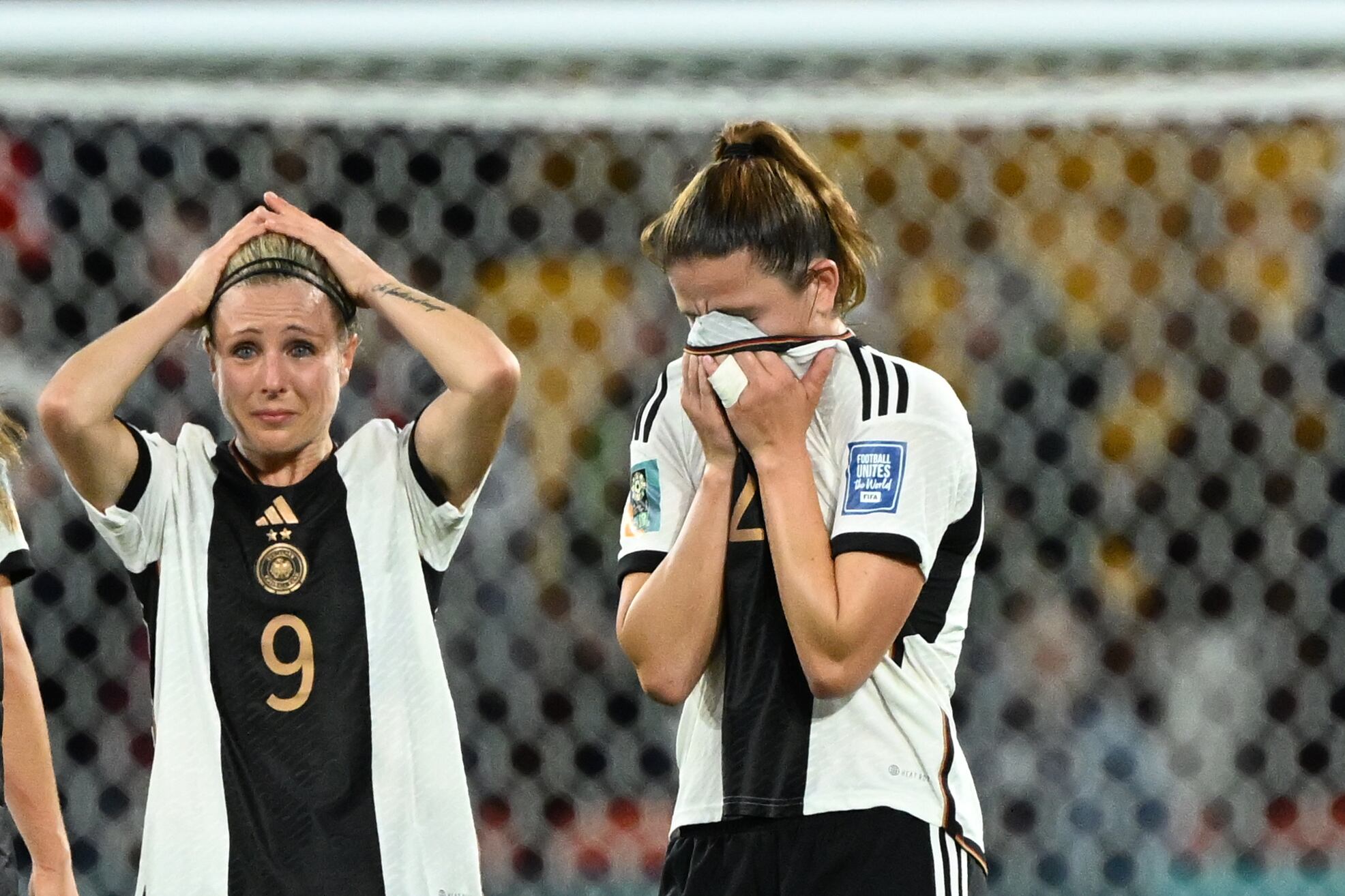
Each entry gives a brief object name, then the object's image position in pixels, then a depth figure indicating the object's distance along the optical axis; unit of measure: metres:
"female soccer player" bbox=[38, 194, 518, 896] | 19.44
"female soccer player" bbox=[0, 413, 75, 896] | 19.71
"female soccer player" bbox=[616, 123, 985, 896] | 19.31
